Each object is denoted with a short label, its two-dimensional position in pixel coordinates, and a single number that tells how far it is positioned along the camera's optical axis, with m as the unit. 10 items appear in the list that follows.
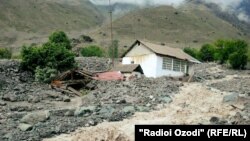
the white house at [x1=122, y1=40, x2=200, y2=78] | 48.84
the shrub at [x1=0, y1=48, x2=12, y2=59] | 78.12
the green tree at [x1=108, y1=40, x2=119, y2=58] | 93.18
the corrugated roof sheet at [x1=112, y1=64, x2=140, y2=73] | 48.41
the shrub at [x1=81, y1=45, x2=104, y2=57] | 87.88
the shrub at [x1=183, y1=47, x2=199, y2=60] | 87.88
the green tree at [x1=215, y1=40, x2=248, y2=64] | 71.62
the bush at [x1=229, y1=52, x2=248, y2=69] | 66.88
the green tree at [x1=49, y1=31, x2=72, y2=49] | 69.71
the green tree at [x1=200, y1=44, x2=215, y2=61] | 85.50
